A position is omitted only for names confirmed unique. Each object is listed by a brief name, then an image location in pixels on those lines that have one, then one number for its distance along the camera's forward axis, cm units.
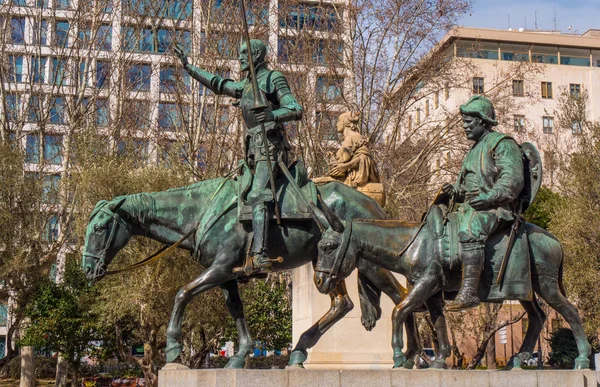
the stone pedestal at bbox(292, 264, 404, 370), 1301
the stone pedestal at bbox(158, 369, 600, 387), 800
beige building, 6269
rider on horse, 958
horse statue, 973
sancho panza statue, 849
